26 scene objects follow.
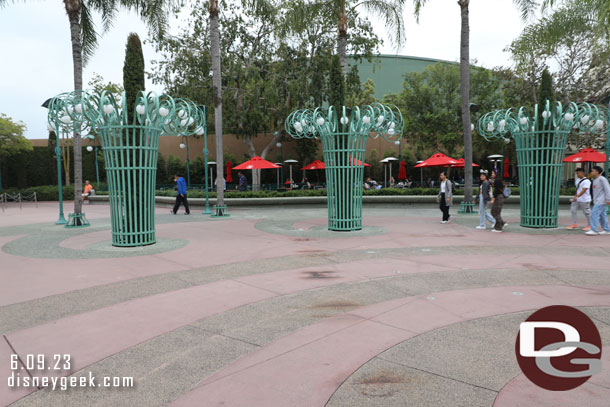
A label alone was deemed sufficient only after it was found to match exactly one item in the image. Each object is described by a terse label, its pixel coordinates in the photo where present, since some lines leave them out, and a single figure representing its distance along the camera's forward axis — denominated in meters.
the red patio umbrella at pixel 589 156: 20.90
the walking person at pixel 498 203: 11.38
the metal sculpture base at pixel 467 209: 16.24
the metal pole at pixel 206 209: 17.45
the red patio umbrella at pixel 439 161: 22.49
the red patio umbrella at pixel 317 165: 25.91
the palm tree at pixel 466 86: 16.09
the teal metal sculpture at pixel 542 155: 11.54
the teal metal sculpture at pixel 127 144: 9.36
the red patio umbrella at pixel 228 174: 28.42
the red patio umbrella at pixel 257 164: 23.53
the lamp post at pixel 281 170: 27.66
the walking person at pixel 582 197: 10.98
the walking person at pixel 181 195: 16.92
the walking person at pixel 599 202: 10.45
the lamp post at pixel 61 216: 14.61
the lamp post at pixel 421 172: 31.93
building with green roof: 41.50
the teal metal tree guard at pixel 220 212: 16.41
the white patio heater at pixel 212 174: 29.82
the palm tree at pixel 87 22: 13.57
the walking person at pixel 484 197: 11.63
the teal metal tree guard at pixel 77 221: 13.89
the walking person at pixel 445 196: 12.92
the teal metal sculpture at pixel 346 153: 11.48
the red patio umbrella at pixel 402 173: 27.62
